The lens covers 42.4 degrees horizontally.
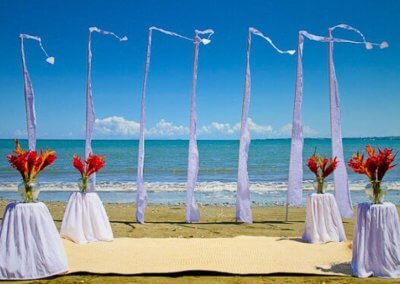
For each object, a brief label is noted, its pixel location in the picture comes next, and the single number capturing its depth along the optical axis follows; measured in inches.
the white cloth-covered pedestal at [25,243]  222.4
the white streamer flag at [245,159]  385.1
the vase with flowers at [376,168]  232.3
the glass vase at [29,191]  233.6
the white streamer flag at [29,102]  386.9
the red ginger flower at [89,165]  323.0
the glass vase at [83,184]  318.3
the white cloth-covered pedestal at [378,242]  222.5
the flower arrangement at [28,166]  233.8
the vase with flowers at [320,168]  311.6
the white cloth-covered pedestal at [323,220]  301.7
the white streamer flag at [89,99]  388.8
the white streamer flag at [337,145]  379.2
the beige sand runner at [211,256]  236.5
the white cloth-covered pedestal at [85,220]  305.7
